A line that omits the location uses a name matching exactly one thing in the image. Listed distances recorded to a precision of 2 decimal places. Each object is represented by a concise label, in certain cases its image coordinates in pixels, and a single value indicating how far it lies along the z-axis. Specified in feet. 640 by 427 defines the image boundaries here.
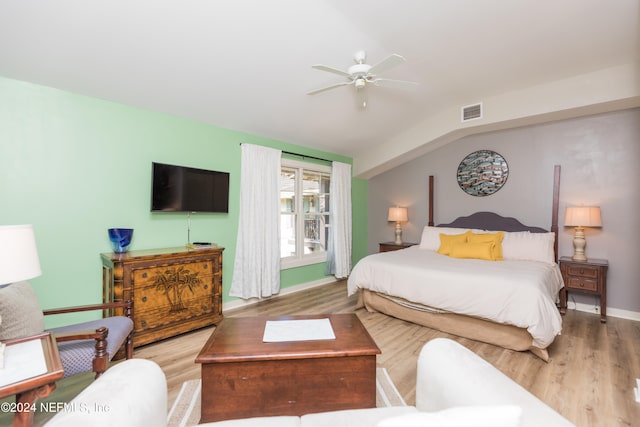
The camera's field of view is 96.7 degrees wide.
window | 15.26
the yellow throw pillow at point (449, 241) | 12.67
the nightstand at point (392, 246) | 16.23
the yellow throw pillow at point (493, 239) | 11.67
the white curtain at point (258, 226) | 12.56
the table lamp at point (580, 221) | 11.11
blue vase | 8.79
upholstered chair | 4.92
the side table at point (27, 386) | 3.41
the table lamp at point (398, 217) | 16.63
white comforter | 7.80
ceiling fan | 7.24
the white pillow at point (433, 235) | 14.05
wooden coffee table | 4.89
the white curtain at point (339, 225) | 16.78
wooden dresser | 8.07
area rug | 5.58
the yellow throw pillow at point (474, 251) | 11.52
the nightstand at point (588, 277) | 10.71
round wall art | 14.16
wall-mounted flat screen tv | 9.83
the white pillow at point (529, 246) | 11.41
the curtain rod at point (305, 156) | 14.40
